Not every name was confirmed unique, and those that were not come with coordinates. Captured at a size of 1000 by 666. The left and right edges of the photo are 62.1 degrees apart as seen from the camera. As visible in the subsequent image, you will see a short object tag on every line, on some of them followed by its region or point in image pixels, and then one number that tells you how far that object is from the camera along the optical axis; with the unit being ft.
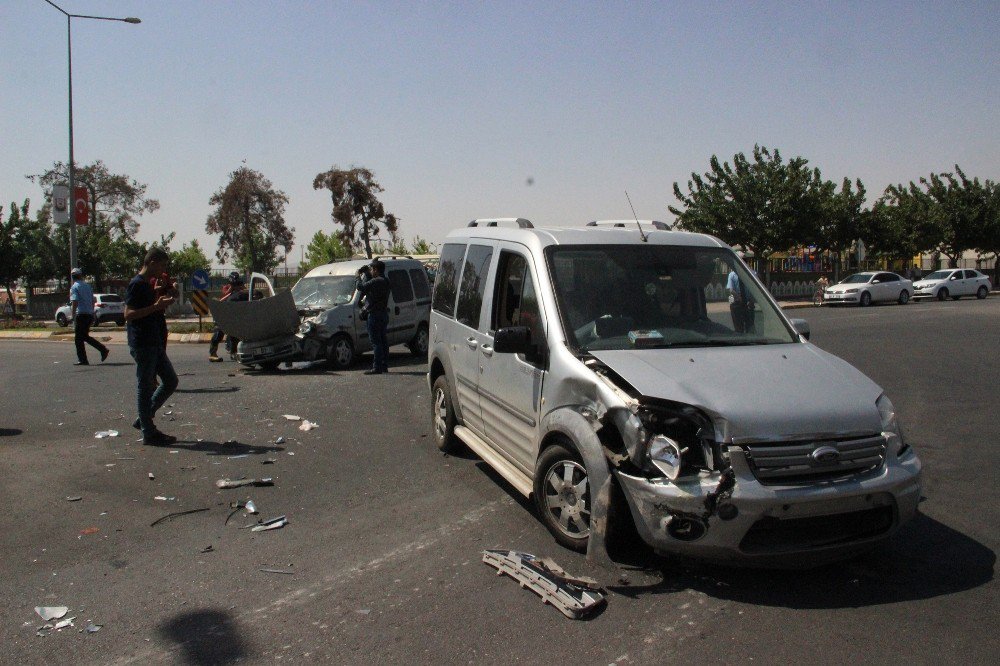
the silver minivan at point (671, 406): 13.28
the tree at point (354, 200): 142.82
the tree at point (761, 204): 137.18
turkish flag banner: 96.12
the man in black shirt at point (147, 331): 25.85
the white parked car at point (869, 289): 119.03
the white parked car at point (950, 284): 133.90
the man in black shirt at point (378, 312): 42.19
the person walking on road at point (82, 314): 48.34
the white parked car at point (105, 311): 115.14
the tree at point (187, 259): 164.04
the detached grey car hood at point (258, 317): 42.75
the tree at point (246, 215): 146.41
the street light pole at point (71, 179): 86.08
